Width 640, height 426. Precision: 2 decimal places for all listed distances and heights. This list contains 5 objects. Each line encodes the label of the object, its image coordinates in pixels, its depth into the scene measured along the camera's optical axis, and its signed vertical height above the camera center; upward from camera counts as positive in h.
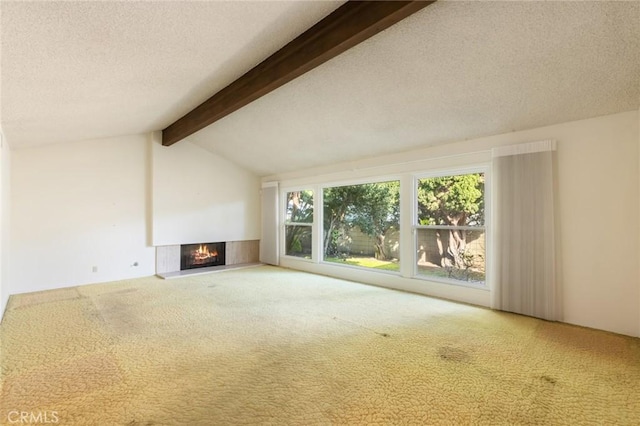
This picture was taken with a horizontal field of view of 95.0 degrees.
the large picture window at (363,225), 5.28 -0.20
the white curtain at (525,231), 3.47 -0.22
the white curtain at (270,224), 7.34 -0.21
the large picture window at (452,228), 4.25 -0.21
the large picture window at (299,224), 6.83 -0.20
